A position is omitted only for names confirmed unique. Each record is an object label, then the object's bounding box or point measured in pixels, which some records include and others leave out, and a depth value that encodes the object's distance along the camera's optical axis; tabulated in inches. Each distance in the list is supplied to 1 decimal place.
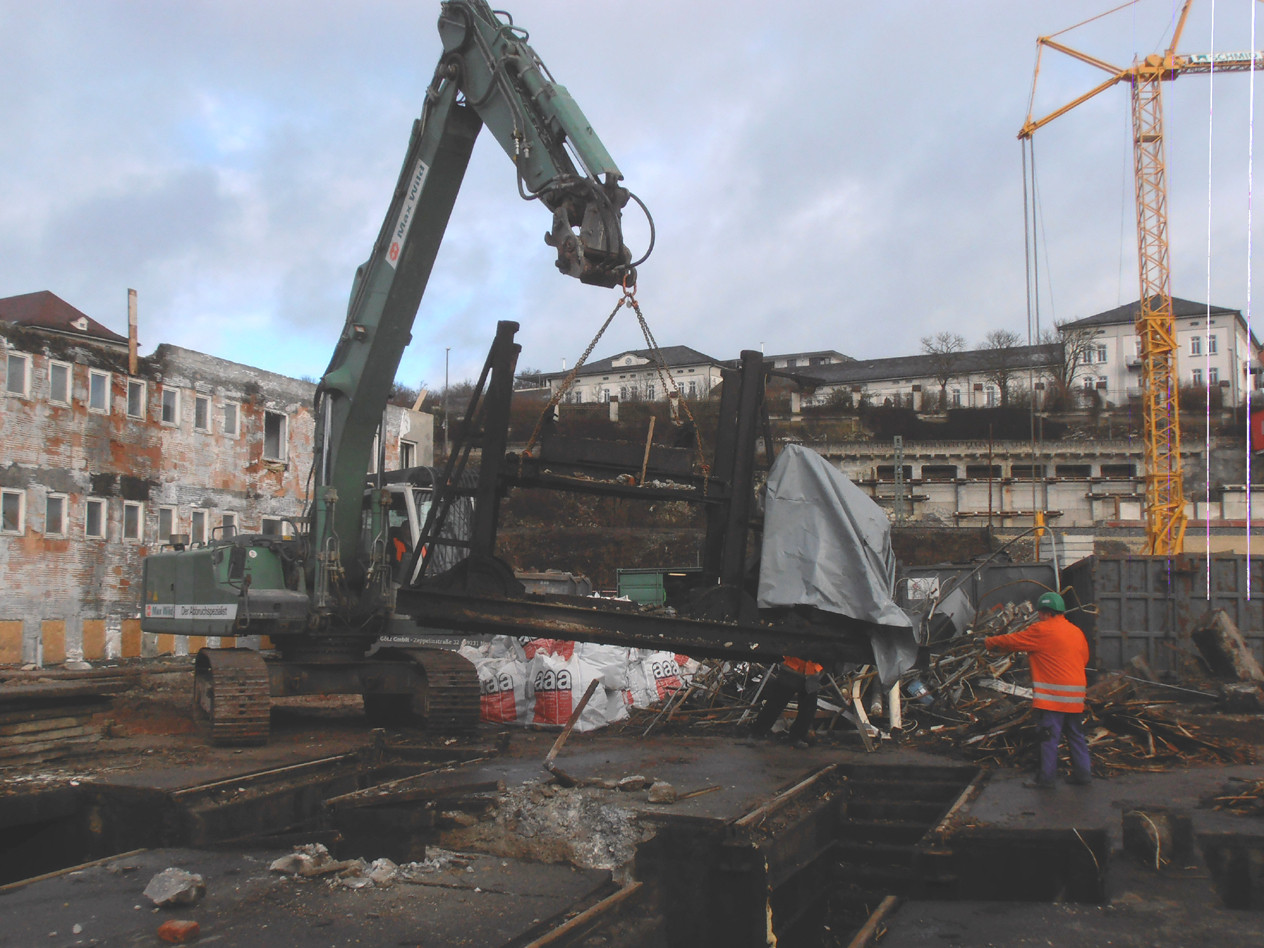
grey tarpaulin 267.3
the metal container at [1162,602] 592.1
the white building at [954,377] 2659.9
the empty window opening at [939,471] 2169.0
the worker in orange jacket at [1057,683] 307.3
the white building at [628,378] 3058.6
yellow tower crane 1450.5
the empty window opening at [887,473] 2124.8
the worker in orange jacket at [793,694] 370.9
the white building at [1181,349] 2780.5
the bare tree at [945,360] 2797.7
